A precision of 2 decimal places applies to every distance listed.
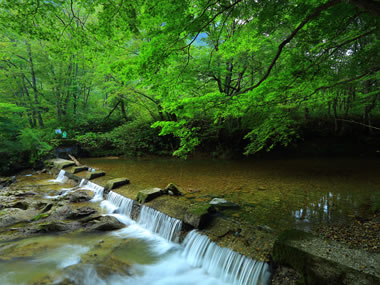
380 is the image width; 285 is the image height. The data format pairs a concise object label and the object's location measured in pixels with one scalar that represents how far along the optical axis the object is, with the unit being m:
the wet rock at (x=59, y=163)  11.29
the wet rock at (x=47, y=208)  5.92
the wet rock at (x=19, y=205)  6.19
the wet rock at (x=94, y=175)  8.78
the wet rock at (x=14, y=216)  5.18
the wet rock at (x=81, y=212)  5.60
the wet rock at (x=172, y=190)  6.19
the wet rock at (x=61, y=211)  5.57
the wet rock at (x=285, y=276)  2.52
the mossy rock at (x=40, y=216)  5.41
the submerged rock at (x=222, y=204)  5.06
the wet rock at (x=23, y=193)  7.40
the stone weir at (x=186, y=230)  3.14
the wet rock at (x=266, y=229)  3.61
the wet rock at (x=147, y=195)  5.68
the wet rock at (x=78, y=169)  10.07
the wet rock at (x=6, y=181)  8.87
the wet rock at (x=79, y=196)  6.90
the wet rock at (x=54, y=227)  4.81
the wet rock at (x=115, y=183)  7.29
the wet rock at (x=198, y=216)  4.16
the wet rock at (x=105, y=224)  5.05
